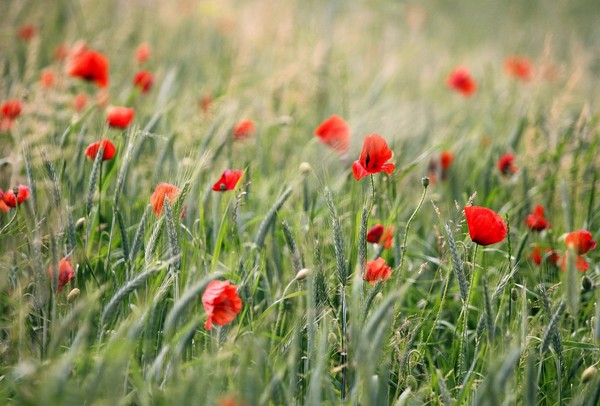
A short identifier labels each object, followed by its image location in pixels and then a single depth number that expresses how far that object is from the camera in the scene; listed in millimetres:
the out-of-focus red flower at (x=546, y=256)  3675
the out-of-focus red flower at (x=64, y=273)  3368
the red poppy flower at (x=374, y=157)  3443
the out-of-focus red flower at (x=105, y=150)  3519
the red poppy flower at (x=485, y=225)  3371
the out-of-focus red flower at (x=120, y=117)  3714
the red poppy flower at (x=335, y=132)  3733
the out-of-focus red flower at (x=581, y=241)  3534
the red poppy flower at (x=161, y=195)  3401
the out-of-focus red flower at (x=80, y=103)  4094
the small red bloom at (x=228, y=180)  3527
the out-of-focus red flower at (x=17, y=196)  3442
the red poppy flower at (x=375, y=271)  3413
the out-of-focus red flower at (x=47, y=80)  4076
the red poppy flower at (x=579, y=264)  3567
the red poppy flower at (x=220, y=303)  3317
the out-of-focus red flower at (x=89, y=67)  3987
